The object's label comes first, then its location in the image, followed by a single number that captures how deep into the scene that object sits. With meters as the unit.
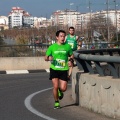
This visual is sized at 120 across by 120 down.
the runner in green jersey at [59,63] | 12.04
